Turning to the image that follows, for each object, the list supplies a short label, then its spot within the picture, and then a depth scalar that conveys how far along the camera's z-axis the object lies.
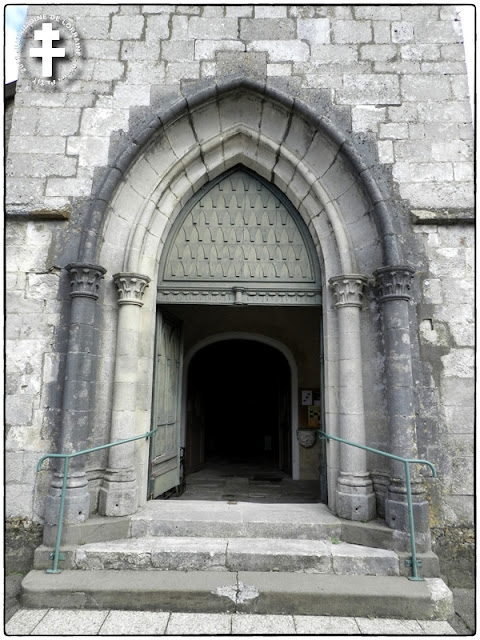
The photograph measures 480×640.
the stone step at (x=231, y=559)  3.14
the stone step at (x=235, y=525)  3.46
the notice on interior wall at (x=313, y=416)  7.03
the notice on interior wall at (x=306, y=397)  7.12
